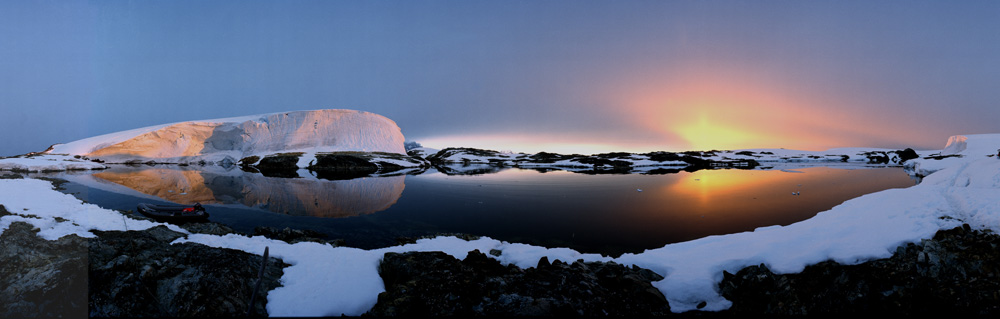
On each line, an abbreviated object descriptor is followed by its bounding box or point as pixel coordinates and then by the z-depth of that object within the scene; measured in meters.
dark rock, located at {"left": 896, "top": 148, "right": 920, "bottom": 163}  97.07
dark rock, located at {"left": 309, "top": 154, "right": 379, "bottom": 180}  71.56
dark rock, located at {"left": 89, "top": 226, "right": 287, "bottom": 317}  6.03
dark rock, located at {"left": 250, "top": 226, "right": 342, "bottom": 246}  13.02
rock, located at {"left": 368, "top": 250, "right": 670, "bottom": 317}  5.89
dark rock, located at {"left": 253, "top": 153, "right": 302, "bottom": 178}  69.31
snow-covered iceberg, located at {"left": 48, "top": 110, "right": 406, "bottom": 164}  78.69
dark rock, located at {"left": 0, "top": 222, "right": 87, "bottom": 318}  5.91
